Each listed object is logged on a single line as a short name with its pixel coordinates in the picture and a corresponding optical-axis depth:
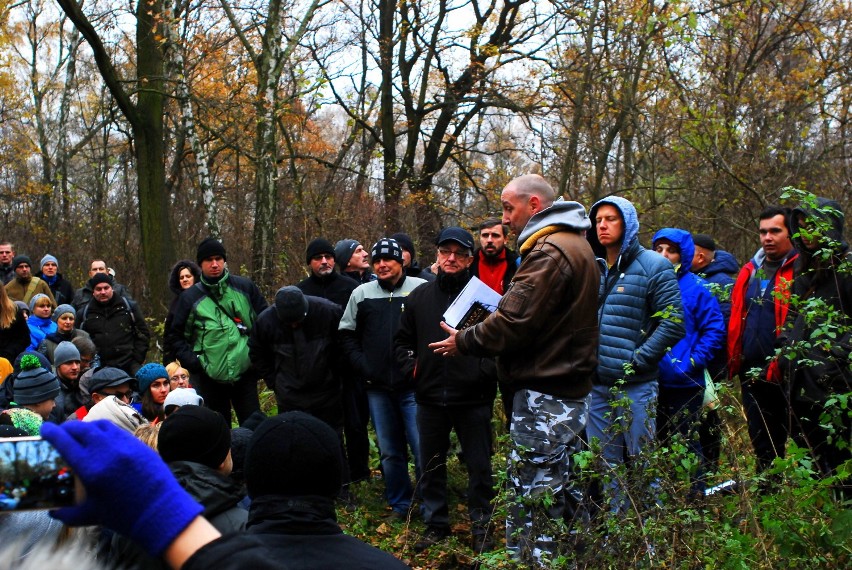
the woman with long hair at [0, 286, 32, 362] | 8.17
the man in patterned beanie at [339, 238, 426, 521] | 6.78
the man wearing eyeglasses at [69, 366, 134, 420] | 6.24
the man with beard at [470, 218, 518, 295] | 6.34
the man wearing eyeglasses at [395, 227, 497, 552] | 5.91
